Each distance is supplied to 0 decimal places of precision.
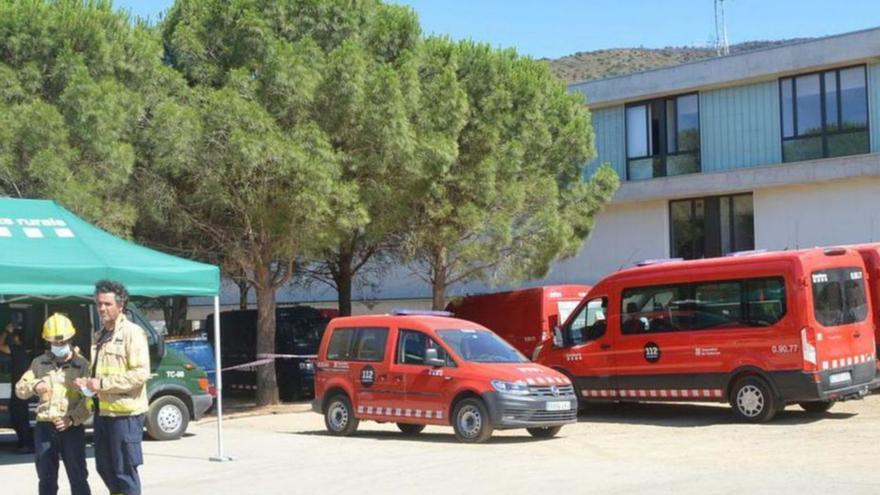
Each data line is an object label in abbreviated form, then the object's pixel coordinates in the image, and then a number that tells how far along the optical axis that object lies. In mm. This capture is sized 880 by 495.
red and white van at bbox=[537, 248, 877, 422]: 16594
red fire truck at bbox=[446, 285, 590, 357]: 23656
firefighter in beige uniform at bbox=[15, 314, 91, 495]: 8836
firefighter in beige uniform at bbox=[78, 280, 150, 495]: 8586
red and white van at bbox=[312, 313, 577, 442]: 15547
